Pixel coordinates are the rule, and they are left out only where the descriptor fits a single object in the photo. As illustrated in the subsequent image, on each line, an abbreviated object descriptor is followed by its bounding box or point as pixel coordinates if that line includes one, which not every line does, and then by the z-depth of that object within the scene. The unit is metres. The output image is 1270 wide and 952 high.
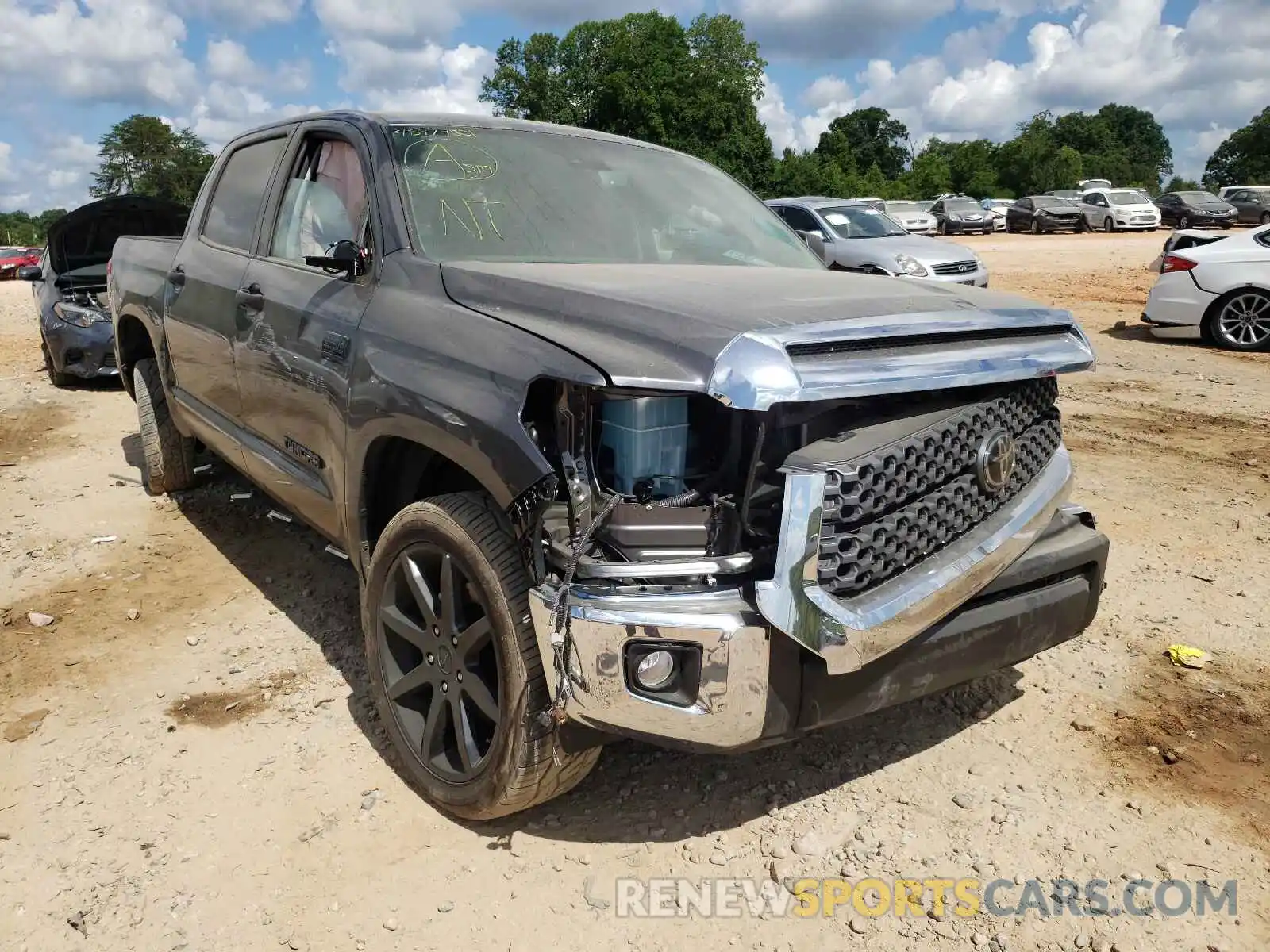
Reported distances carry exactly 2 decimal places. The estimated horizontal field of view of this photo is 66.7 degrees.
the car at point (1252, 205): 31.88
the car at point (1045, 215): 32.91
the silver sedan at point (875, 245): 12.89
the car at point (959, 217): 32.78
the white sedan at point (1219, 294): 10.09
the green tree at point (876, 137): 105.75
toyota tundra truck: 2.10
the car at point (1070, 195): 33.91
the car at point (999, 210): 35.82
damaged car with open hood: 9.48
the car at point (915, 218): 28.23
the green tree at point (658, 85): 59.94
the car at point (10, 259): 36.28
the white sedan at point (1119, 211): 32.12
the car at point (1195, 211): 32.12
